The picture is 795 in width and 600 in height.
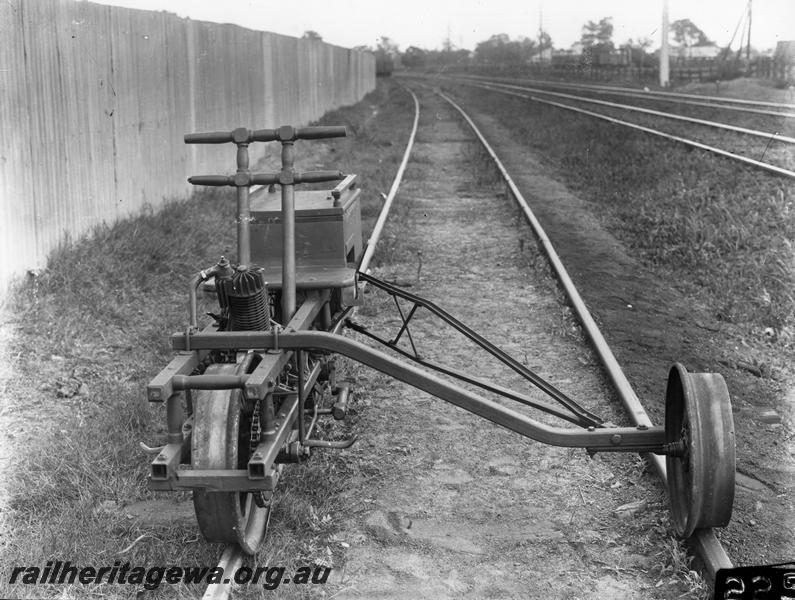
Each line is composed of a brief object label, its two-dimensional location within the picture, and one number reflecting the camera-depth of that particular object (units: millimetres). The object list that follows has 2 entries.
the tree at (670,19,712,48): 56928
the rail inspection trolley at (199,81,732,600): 3760
